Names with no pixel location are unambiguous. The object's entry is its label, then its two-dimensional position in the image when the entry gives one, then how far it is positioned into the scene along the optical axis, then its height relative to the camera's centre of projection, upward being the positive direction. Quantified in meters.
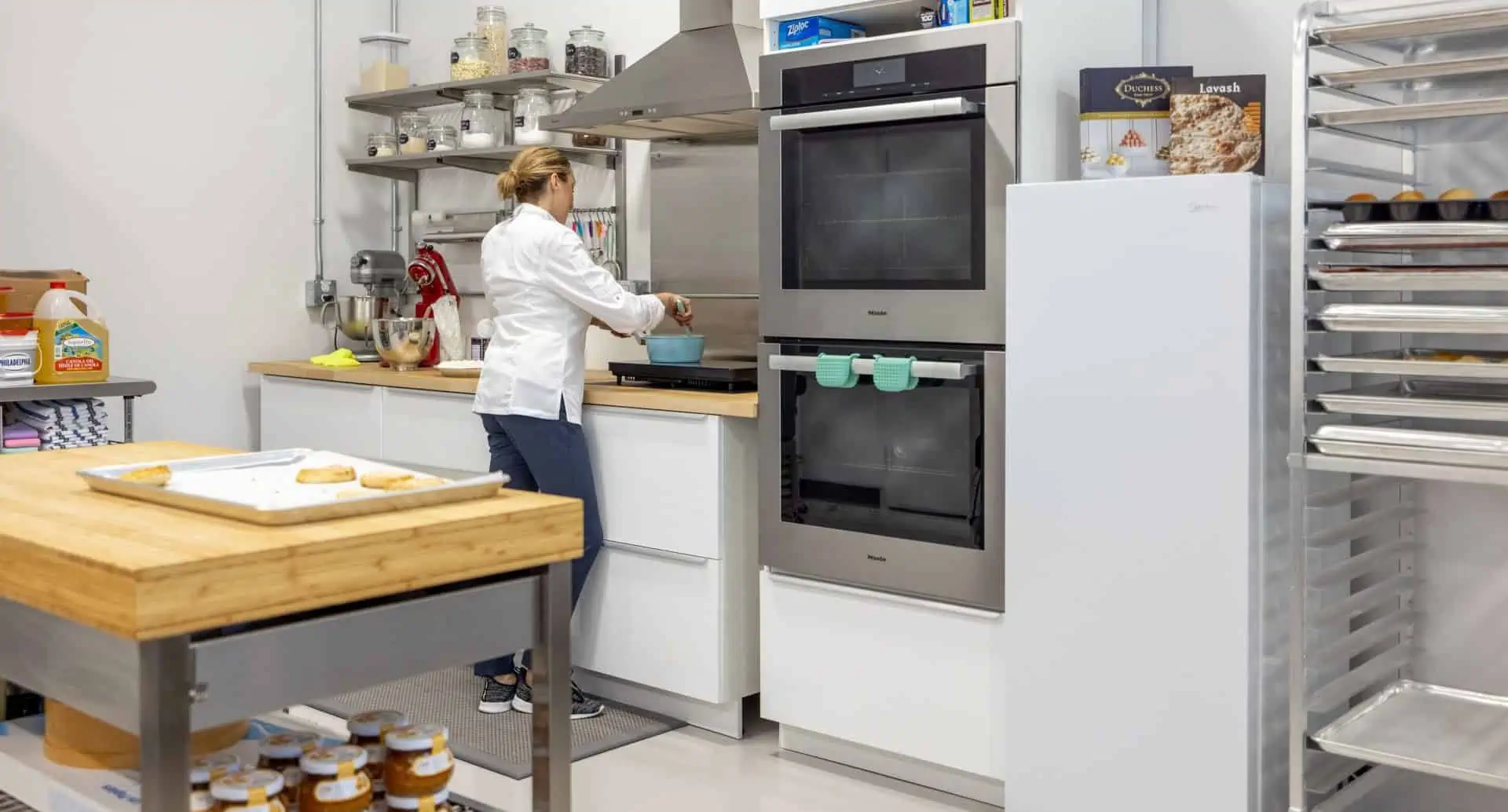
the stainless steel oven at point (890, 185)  2.98 +0.40
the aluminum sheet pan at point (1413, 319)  2.36 +0.07
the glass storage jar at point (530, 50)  4.47 +1.00
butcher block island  1.54 -0.30
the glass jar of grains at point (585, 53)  4.42 +0.98
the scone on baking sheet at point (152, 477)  2.01 -0.16
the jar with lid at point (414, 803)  1.94 -0.61
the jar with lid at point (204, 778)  1.84 -0.55
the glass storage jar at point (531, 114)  4.50 +0.80
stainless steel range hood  3.64 +0.74
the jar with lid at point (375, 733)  2.01 -0.54
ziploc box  3.33 +0.79
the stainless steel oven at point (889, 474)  3.02 -0.26
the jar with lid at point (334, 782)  1.86 -0.56
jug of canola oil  3.78 +0.06
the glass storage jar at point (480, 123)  4.65 +0.80
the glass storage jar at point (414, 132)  4.94 +0.82
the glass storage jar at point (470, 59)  4.68 +1.02
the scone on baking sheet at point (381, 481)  1.93 -0.16
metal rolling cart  2.39 -0.01
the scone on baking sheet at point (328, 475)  2.00 -0.16
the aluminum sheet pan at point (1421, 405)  2.38 -0.08
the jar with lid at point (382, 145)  5.05 +0.79
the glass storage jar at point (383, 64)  5.06 +1.09
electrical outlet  5.19 +0.27
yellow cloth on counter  4.77 +0.01
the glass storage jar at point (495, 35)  4.68 +1.10
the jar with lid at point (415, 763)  1.94 -0.56
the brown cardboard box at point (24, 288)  3.85 +0.21
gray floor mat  3.44 -0.95
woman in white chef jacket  3.63 +0.10
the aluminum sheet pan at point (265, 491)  1.78 -0.18
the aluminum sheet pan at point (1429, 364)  2.37 -0.01
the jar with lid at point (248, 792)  1.78 -0.55
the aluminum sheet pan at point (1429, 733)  2.46 -0.71
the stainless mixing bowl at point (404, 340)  4.54 +0.08
